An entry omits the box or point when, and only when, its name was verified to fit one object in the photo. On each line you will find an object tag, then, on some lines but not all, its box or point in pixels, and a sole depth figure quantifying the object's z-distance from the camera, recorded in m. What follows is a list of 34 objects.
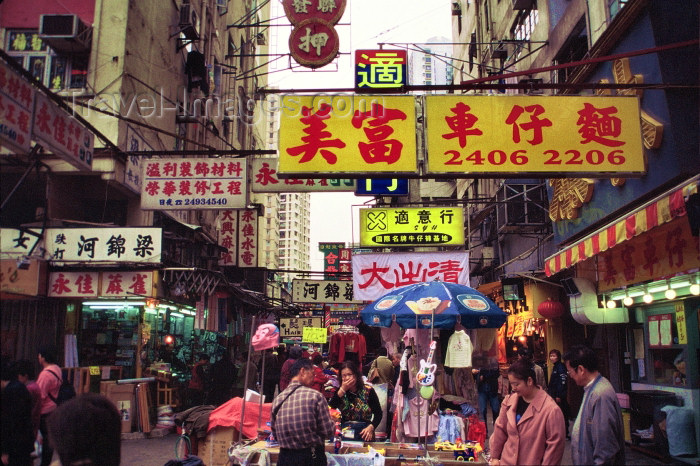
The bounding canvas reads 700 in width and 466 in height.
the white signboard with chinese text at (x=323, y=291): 21.47
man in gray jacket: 4.61
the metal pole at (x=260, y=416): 8.03
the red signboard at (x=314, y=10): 13.19
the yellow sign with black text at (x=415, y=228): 14.18
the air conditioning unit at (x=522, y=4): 17.80
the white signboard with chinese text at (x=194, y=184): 10.11
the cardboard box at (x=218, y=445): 7.91
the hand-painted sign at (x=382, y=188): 12.89
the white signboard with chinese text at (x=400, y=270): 13.50
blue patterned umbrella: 8.42
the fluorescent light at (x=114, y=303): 13.48
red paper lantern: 14.38
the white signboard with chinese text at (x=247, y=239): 20.67
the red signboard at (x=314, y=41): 13.05
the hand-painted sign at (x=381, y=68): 14.49
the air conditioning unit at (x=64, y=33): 6.68
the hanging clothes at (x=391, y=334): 11.96
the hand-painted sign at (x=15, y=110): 4.66
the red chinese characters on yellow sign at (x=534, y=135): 6.39
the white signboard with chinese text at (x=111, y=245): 10.66
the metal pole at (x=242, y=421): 7.34
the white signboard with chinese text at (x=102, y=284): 11.55
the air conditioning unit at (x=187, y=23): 16.66
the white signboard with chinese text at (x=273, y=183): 10.62
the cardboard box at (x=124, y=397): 12.63
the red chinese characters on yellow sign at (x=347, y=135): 6.46
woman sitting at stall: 7.71
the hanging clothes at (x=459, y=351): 8.56
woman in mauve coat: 4.76
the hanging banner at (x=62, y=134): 5.23
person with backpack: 7.42
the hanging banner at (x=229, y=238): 20.69
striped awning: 6.30
